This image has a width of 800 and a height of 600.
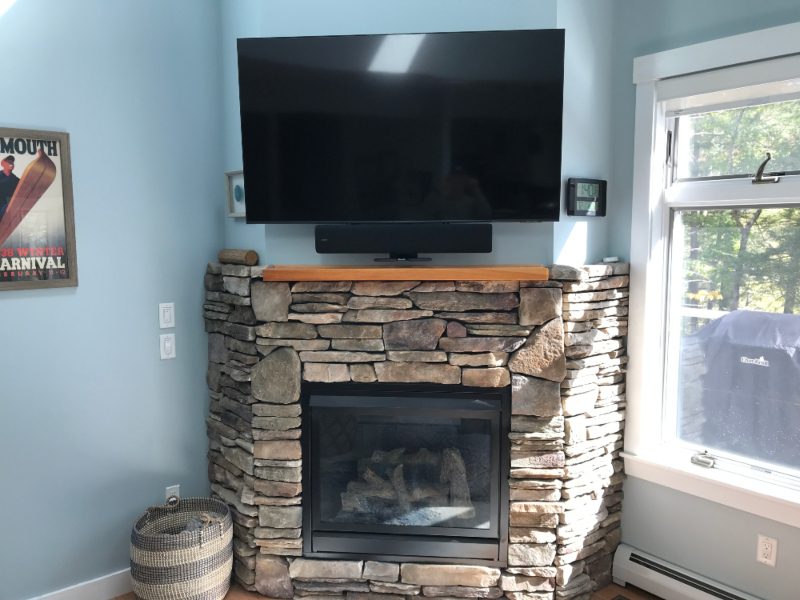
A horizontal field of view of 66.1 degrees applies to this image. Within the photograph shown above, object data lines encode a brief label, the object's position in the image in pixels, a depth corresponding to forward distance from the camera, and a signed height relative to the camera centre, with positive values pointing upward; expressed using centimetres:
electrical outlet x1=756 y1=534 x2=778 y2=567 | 206 -105
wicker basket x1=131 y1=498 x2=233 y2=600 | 212 -112
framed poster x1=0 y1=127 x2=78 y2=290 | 207 +10
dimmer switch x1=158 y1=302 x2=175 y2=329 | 241 -29
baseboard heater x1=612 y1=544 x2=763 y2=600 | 220 -127
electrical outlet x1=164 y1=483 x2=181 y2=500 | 250 -102
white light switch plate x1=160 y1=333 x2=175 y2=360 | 243 -42
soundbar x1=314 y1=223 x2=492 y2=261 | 216 +0
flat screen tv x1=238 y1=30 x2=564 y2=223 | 208 +39
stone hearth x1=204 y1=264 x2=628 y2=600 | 216 -52
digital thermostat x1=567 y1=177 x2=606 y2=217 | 223 +15
